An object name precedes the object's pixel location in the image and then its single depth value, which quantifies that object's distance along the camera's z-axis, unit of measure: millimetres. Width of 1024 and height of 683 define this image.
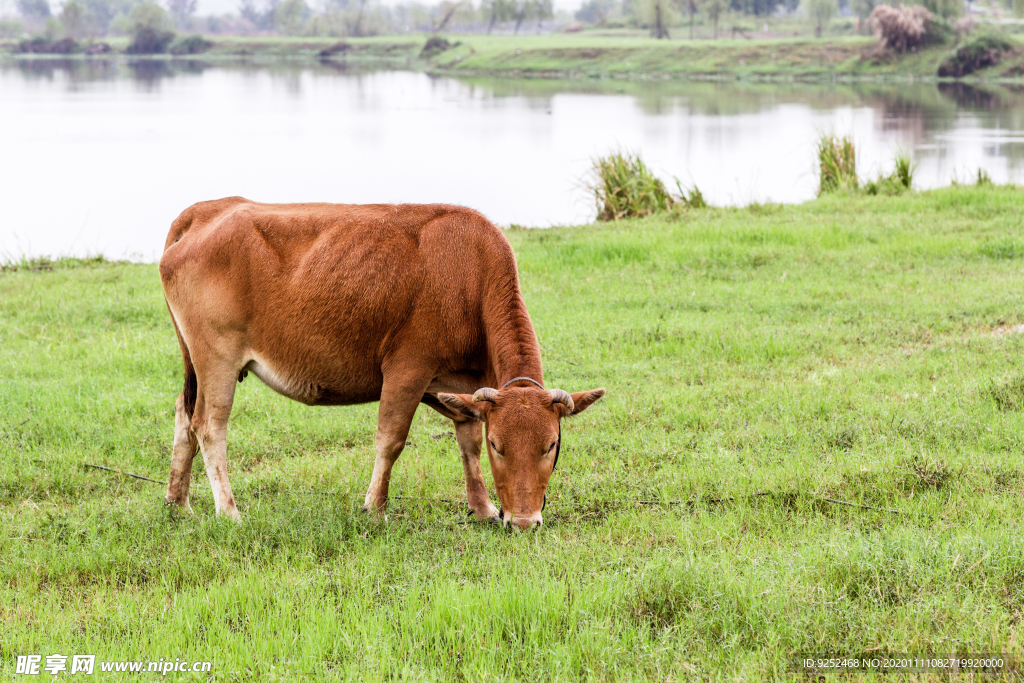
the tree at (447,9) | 141488
